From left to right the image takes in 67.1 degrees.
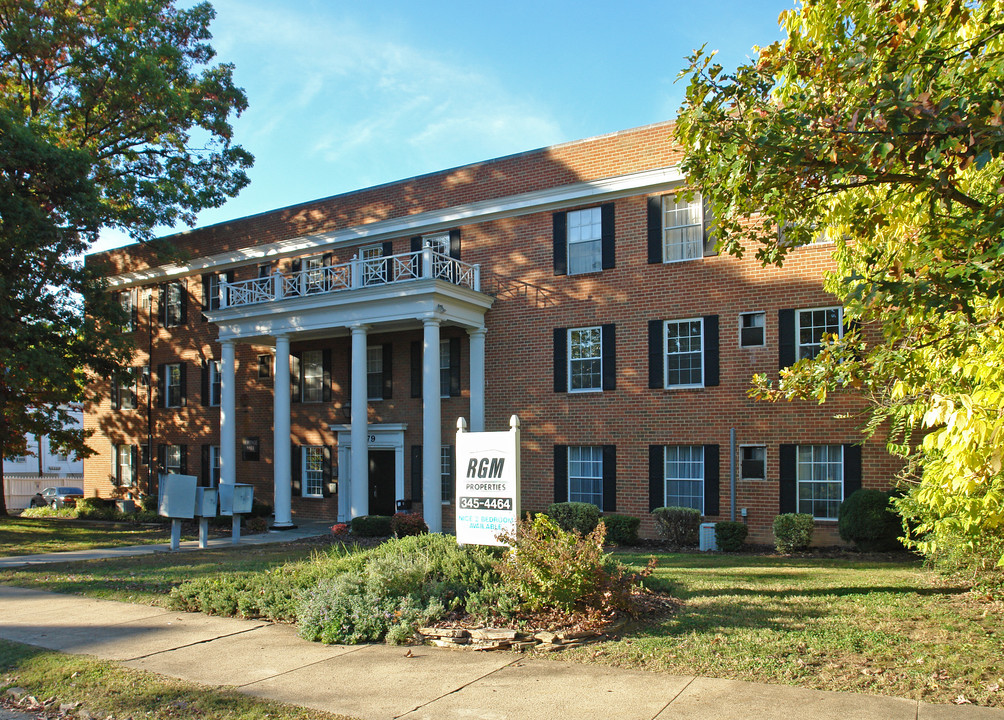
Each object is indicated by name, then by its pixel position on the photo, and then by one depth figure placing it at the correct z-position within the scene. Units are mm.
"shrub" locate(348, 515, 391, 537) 18750
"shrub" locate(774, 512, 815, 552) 15367
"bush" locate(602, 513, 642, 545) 17266
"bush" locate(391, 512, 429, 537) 17703
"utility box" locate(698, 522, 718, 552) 16156
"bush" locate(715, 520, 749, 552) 16016
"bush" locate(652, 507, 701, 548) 16844
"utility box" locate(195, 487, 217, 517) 17219
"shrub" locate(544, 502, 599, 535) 17344
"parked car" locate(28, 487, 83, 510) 33688
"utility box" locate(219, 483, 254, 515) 17516
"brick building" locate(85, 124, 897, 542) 16938
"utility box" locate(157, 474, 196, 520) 16500
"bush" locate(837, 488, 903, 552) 14383
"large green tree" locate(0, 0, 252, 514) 20141
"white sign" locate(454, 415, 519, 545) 10180
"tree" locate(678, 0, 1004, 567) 5941
